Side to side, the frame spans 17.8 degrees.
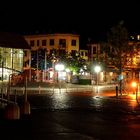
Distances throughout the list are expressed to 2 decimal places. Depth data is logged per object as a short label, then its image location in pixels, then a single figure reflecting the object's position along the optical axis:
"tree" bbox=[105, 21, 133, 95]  43.34
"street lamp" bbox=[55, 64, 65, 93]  77.19
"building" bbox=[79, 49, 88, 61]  115.18
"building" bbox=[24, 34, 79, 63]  108.94
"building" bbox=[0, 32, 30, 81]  68.12
